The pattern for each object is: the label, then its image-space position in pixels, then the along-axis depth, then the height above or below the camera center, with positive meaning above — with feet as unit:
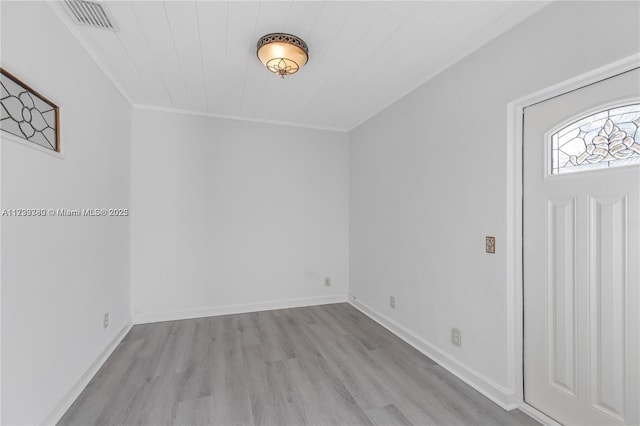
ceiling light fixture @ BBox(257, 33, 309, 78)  6.23 +3.75
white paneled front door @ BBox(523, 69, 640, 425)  4.49 -0.69
